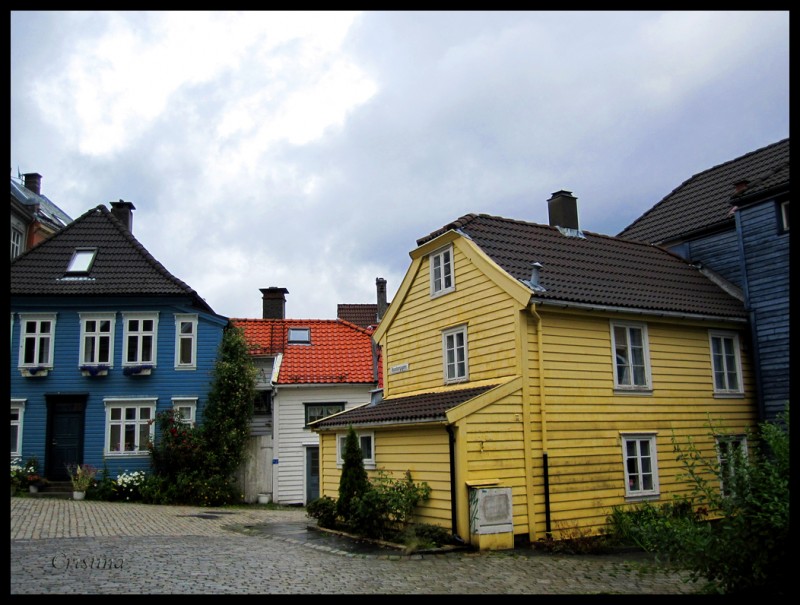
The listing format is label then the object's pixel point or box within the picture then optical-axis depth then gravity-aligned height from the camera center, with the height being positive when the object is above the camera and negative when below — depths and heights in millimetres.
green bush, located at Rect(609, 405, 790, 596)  7023 -1166
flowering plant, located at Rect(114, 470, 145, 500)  23547 -1756
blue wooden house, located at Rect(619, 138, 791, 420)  18219 +4823
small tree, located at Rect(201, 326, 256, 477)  24641 +806
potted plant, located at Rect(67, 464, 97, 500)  23156 -1418
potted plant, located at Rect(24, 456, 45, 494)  23375 -1355
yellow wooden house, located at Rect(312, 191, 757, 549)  14062 +1025
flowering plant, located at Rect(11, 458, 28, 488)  23342 -1296
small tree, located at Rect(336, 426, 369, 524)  15814 -1102
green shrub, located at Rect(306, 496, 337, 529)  16797 -1928
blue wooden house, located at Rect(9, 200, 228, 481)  24781 +2669
